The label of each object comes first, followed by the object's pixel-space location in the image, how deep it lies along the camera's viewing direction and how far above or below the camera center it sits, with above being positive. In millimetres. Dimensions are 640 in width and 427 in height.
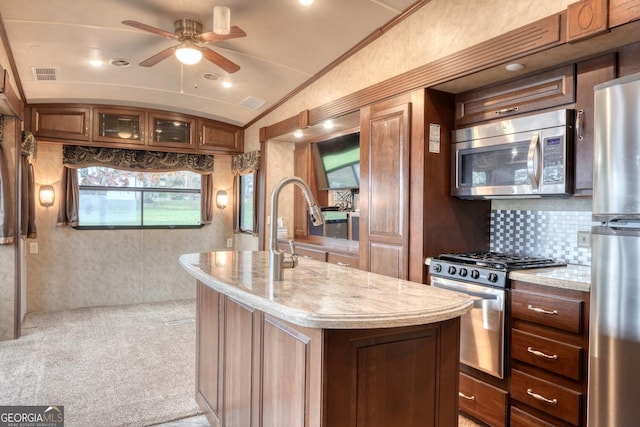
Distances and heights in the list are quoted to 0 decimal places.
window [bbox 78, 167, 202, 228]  5582 +116
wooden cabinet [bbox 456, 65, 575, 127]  2498 +761
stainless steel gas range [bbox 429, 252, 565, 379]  2473 -557
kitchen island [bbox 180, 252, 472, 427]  1392 -542
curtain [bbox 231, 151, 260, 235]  5638 +519
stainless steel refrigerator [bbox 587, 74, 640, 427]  1770 -222
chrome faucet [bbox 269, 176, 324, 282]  1947 -133
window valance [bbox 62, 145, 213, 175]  5336 +656
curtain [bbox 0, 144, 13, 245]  3969 -21
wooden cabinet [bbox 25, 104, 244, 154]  5070 +1043
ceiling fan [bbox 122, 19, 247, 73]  2975 +1247
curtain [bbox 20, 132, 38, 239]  4512 +197
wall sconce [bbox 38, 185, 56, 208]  5238 +141
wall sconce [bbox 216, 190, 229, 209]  6398 +131
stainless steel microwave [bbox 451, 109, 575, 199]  2465 +347
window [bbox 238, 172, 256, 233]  6047 +69
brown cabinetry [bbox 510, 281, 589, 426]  2119 -789
